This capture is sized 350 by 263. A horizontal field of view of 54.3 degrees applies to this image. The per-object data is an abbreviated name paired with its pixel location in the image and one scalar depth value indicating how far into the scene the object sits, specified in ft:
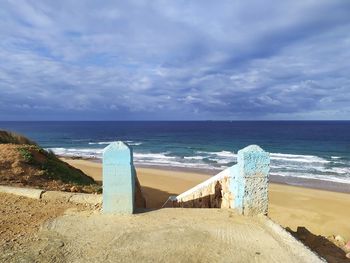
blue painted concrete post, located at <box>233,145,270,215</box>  19.10
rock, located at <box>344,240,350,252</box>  21.17
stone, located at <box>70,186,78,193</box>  29.71
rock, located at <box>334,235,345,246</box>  23.11
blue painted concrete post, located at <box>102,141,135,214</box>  18.80
